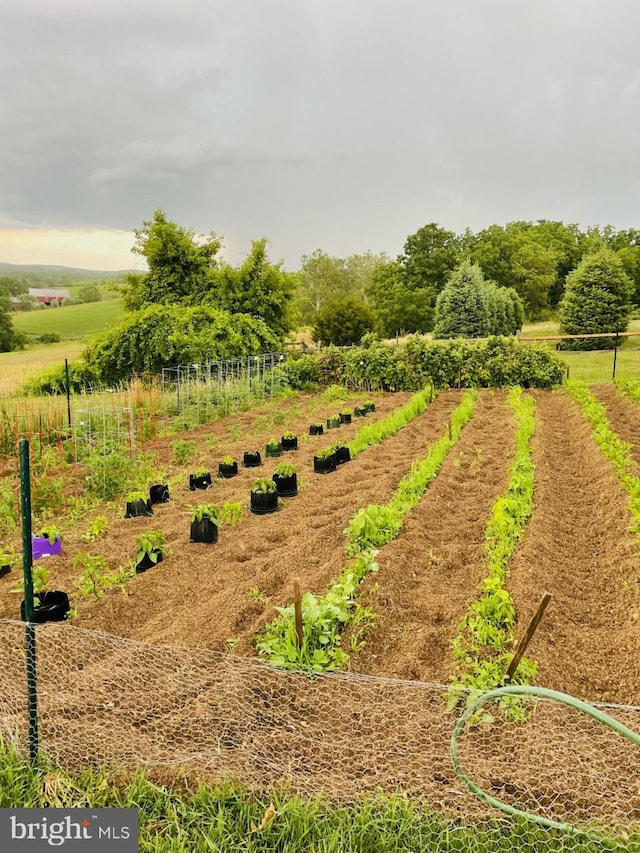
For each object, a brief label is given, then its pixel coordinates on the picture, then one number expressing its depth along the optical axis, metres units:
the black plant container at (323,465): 8.21
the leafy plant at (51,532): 5.62
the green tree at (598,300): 25.36
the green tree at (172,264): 20.66
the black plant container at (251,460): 8.82
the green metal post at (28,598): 2.96
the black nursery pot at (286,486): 7.27
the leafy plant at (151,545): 5.22
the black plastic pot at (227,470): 8.30
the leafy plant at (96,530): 6.02
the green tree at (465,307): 27.97
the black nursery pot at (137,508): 6.79
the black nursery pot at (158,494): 7.35
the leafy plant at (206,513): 5.72
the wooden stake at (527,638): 2.92
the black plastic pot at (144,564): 5.22
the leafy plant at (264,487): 6.66
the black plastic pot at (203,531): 5.79
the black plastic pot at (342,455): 8.57
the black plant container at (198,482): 7.79
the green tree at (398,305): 39.22
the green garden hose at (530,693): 2.10
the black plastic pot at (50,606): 4.38
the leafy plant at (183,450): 9.61
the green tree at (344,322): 31.16
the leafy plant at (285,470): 7.30
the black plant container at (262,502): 6.66
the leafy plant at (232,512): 6.12
